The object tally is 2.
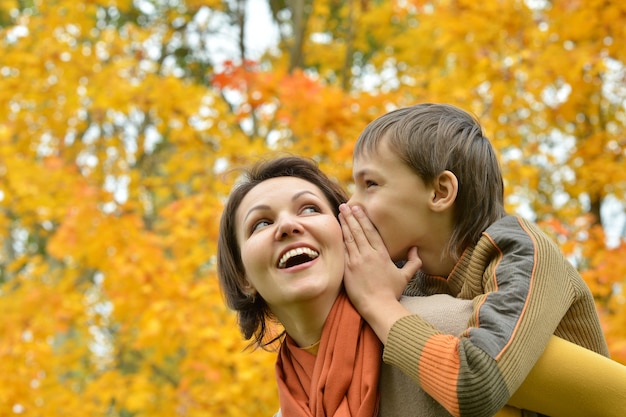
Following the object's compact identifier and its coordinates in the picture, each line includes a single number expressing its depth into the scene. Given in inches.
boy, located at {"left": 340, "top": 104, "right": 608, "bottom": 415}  73.9
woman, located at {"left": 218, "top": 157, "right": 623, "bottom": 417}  77.2
